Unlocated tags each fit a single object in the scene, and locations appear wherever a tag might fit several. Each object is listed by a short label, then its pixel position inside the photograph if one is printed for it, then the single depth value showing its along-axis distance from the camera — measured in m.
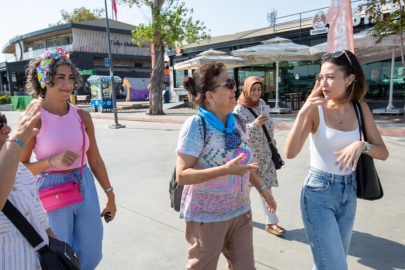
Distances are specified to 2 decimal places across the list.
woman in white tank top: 2.08
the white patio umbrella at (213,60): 15.30
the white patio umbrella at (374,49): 10.85
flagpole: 13.20
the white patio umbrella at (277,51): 12.97
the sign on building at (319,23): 14.84
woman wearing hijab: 3.53
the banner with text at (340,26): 6.13
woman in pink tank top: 2.09
